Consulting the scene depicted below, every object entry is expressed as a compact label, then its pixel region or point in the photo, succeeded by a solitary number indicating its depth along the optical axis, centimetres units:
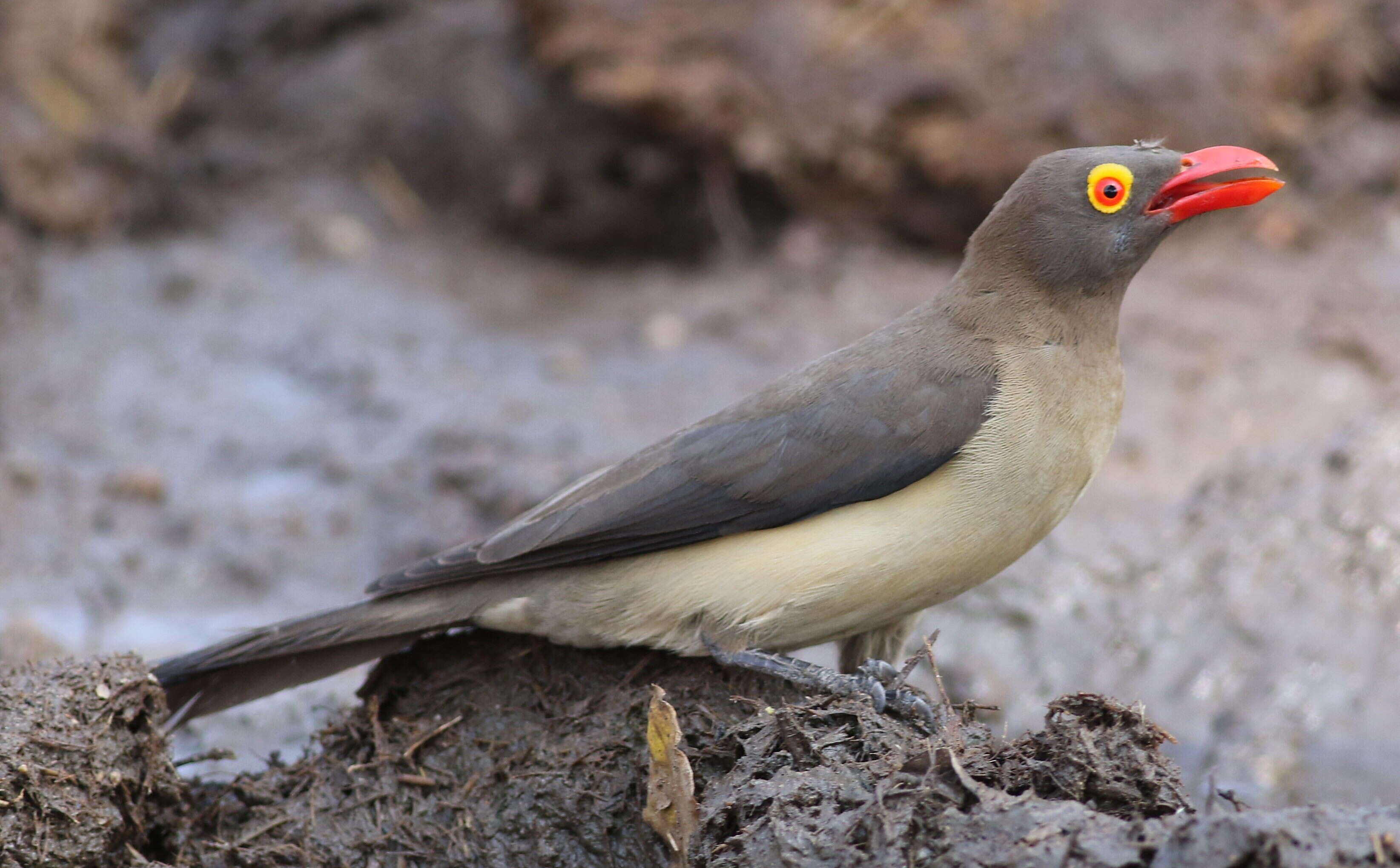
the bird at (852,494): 841
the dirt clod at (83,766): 737
